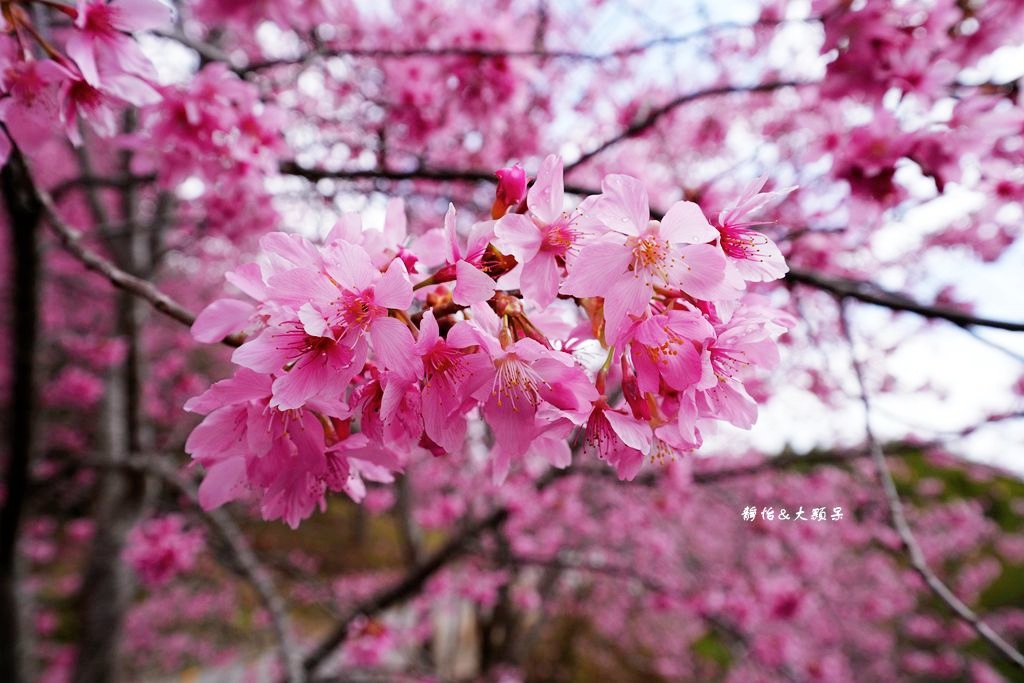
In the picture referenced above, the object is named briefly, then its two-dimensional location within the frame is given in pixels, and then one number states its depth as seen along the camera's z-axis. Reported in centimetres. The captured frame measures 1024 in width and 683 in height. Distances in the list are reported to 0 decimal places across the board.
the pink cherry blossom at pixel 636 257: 14
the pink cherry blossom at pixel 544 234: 14
